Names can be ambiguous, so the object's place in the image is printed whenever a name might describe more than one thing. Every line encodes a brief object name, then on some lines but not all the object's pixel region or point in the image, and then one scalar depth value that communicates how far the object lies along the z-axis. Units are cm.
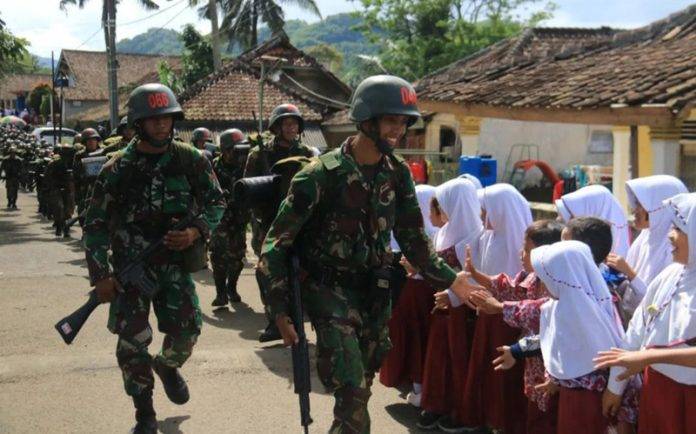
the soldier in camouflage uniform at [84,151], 1249
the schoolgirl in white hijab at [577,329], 372
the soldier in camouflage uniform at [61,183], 1448
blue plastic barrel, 904
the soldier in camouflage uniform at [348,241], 382
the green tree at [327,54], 5670
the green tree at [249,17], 4338
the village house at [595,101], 935
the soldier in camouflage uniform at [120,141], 941
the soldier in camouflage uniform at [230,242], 850
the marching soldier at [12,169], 1928
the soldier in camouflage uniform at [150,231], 483
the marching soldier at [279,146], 724
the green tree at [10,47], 2056
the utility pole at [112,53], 2230
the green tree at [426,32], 4119
